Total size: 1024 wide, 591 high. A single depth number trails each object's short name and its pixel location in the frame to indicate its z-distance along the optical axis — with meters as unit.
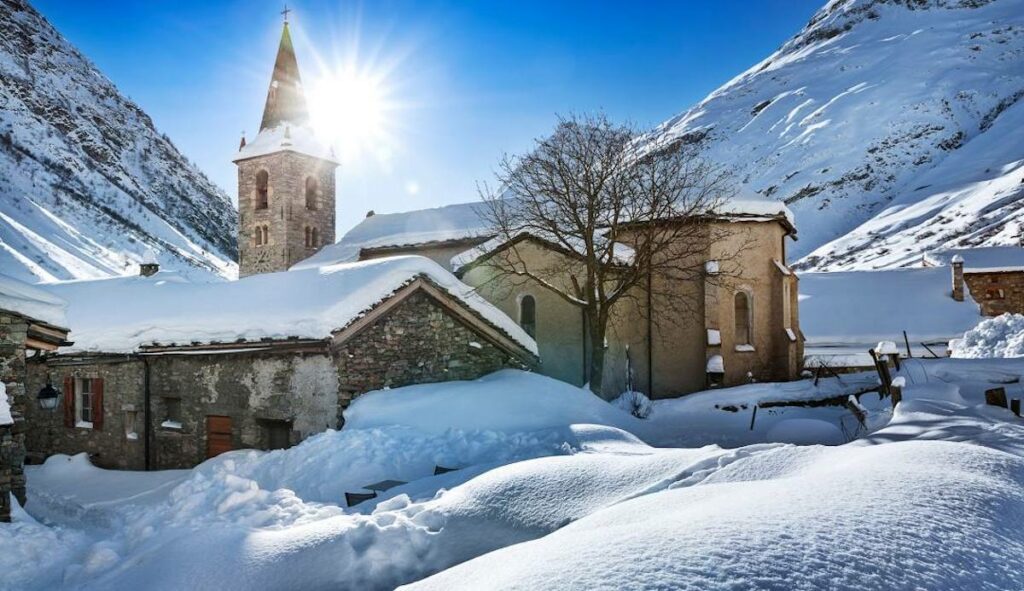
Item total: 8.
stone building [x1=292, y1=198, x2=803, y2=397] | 21.45
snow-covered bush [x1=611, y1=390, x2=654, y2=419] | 18.84
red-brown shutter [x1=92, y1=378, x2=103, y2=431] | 15.47
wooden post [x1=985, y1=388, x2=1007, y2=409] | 10.46
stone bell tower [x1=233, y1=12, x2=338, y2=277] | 32.97
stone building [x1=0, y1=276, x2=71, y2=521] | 8.74
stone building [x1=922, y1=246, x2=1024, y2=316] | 32.50
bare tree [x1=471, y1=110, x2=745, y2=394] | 19.48
